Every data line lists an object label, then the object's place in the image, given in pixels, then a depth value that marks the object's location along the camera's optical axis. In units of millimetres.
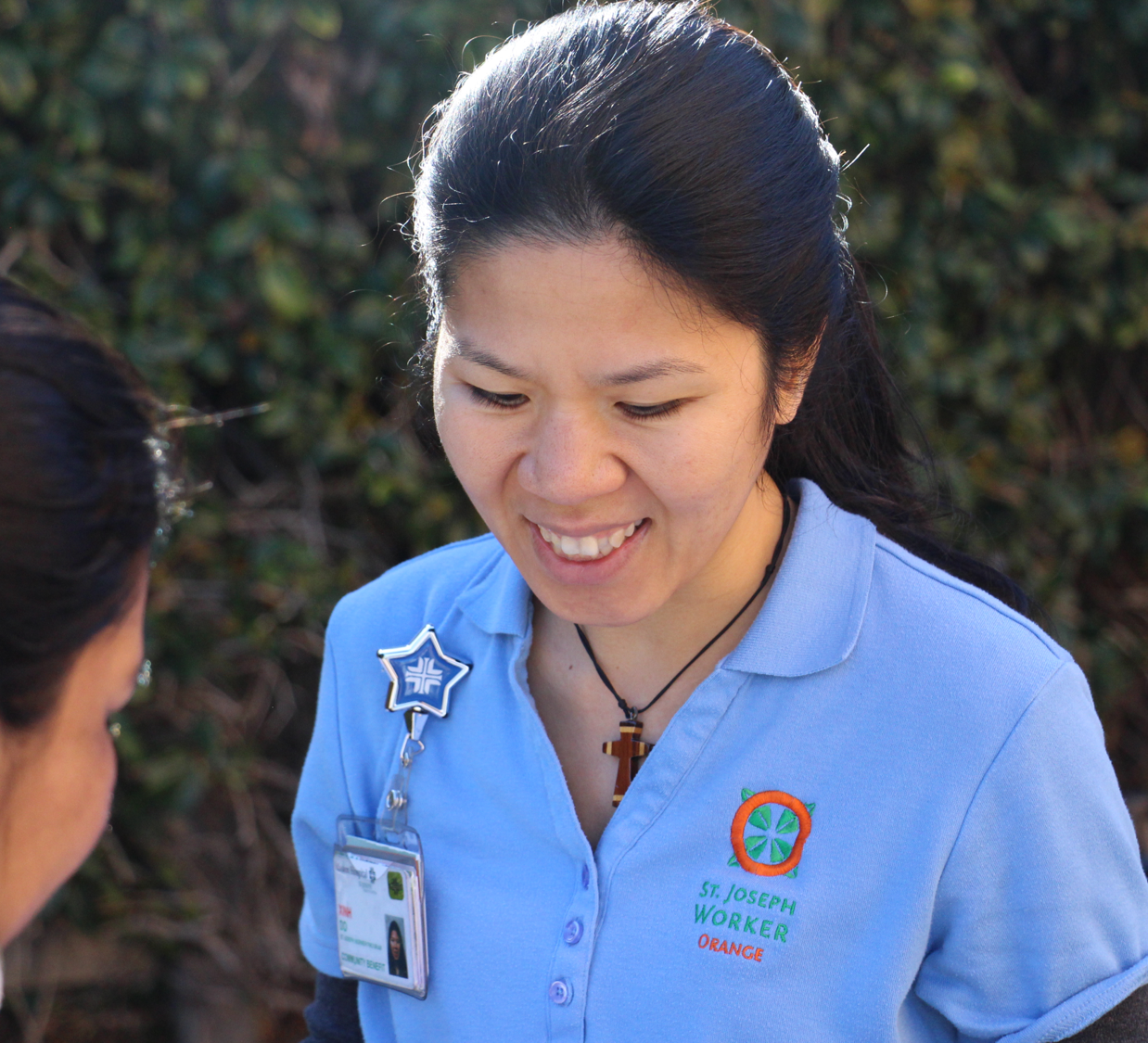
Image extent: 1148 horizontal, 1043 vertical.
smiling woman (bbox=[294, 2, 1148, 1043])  1231
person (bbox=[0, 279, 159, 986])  1015
